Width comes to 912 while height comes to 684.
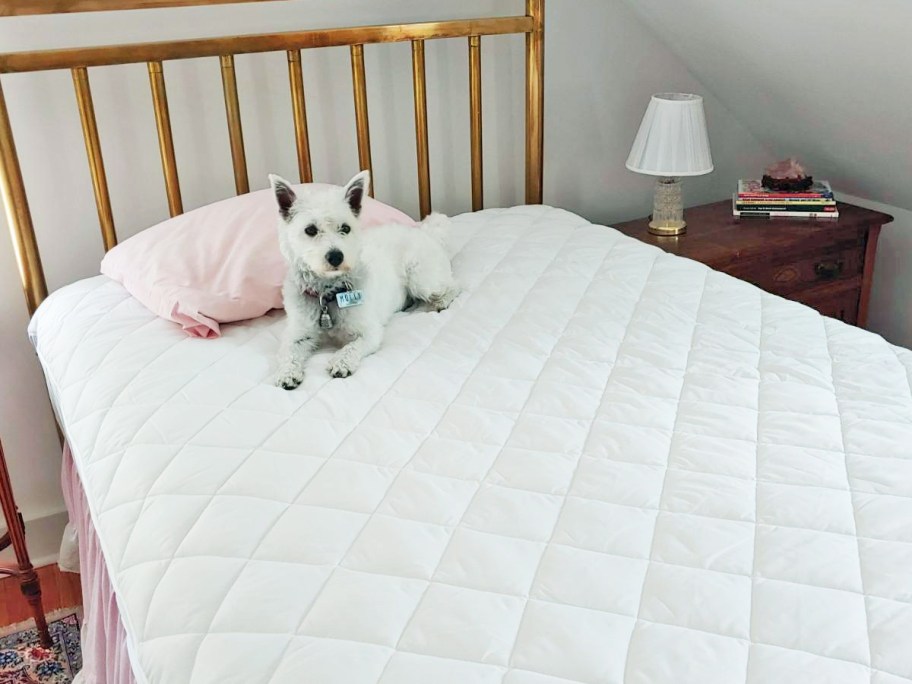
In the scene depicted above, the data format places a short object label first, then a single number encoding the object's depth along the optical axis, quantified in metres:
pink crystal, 2.77
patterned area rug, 1.92
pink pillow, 1.79
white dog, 1.61
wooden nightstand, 2.54
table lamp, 2.52
